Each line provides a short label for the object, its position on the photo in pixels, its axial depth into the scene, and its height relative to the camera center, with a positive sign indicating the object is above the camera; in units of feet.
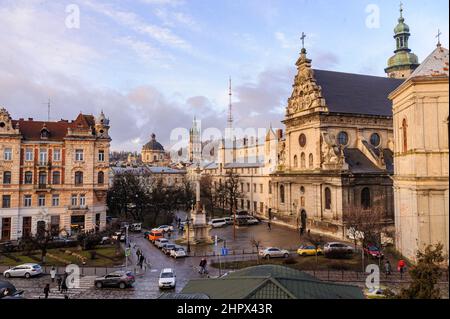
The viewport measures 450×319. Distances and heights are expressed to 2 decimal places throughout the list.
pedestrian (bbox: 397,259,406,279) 79.59 -19.58
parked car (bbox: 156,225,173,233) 165.21 -21.59
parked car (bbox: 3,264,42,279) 89.25 -22.51
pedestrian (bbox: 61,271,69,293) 75.15 -22.15
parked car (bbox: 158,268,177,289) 77.01 -21.63
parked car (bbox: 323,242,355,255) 105.40 -20.38
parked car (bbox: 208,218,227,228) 178.50 -20.76
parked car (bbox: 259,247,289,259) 106.01 -21.55
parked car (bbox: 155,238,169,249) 124.85 -21.68
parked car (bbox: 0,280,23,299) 67.00 -20.85
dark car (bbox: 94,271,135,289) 78.95 -22.09
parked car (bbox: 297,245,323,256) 109.91 -21.69
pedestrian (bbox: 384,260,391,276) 82.84 -20.56
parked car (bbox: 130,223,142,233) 172.70 -22.37
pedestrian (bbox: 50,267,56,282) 85.15 -22.11
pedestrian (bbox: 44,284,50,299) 68.43 -21.03
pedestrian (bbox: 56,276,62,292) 76.18 -21.85
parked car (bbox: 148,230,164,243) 140.15 -21.49
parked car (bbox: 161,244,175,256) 114.95 -21.67
